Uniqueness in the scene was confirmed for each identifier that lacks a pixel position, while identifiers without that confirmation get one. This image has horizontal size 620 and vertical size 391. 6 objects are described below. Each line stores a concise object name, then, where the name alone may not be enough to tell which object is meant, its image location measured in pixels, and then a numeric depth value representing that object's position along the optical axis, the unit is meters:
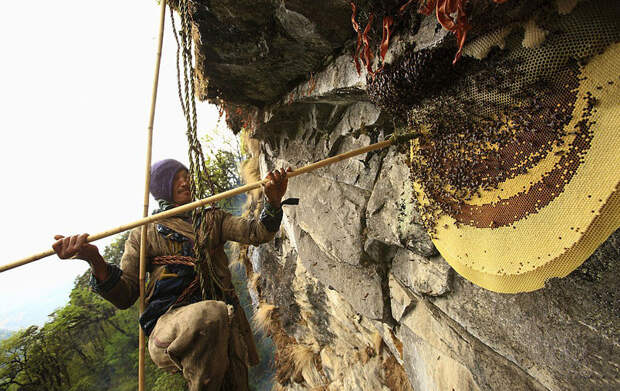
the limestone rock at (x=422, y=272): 2.35
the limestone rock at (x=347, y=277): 3.30
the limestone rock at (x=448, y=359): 2.01
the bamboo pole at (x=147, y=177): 2.49
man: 2.01
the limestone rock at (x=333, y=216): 3.23
